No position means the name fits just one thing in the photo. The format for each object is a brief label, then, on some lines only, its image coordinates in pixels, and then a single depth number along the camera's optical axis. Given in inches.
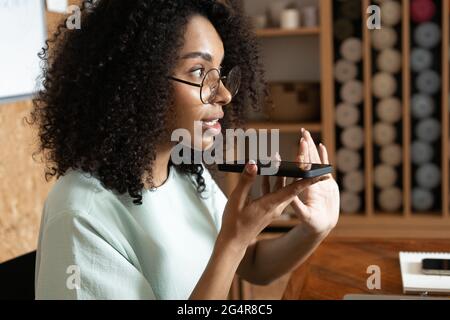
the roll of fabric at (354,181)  116.2
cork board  67.9
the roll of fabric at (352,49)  113.3
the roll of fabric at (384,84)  112.2
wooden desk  43.8
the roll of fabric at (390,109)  112.7
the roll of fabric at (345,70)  114.1
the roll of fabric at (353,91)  114.1
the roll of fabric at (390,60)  111.6
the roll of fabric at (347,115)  115.1
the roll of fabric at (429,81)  110.2
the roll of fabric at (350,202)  117.1
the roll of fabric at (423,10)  108.6
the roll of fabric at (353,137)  115.3
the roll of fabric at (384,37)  111.3
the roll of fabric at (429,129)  111.3
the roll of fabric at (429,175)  112.1
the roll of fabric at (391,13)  110.0
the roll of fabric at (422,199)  113.5
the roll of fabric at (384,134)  113.5
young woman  34.8
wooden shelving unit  109.8
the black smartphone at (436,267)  43.4
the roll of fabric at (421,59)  109.9
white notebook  41.4
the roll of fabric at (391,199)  115.4
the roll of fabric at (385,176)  114.7
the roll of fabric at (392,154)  114.1
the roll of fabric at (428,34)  108.8
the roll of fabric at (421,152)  112.0
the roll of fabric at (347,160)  115.8
